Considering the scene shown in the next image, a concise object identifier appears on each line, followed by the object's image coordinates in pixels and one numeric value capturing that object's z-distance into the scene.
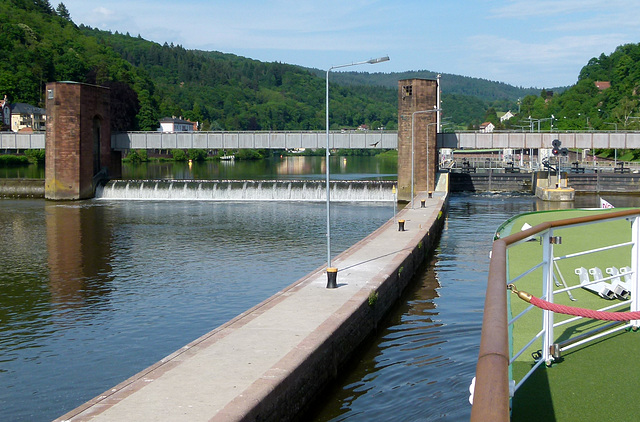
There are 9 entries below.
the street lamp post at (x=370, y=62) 19.08
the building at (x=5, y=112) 140.50
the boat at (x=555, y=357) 3.34
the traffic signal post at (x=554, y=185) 58.69
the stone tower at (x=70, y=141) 58.91
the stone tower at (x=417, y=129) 59.66
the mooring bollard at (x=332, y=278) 18.39
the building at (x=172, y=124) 176.88
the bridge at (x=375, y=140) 66.69
